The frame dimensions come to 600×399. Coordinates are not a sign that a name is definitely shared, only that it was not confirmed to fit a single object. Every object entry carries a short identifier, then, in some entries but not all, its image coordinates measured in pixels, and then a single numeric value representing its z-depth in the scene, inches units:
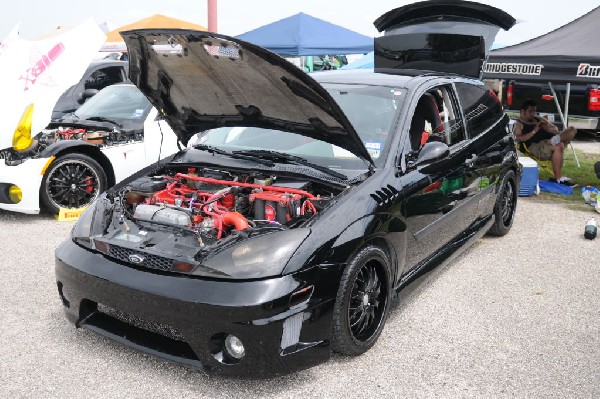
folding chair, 344.8
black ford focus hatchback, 111.3
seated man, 330.0
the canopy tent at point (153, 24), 756.0
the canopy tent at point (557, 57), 281.9
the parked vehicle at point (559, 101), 415.2
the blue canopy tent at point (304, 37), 554.6
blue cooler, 299.9
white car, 235.3
